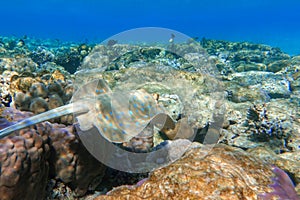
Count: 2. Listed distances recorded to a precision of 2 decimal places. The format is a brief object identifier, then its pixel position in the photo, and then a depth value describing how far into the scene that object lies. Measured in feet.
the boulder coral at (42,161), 7.71
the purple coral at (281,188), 8.11
